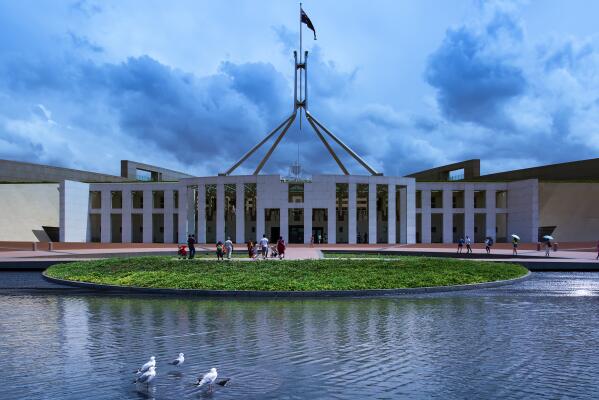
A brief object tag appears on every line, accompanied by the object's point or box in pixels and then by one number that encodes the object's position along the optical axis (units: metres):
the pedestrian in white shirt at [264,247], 29.91
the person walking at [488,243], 36.69
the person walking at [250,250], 30.28
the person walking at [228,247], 28.40
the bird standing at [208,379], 7.45
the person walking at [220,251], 27.42
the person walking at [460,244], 39.23
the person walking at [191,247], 28.75
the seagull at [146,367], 7.69
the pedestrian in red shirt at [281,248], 29.17
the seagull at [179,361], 8.61
